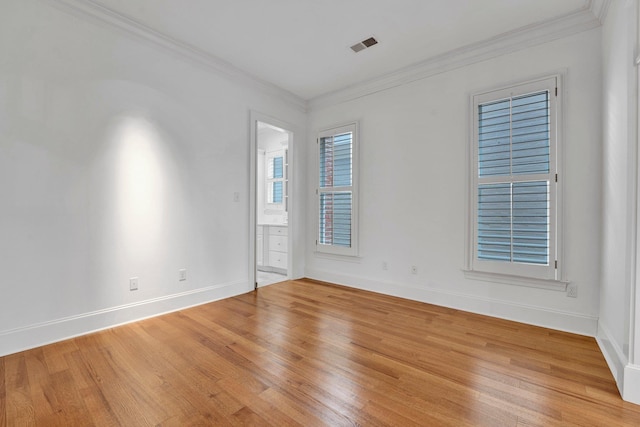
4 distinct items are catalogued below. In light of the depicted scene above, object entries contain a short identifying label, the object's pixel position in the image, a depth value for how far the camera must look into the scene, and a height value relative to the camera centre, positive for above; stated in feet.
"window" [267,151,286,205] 20.16 +2.64
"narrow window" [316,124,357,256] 13.43 +1.21
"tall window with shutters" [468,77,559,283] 8.78 +1.11
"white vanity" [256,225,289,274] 16.88 -1.93
